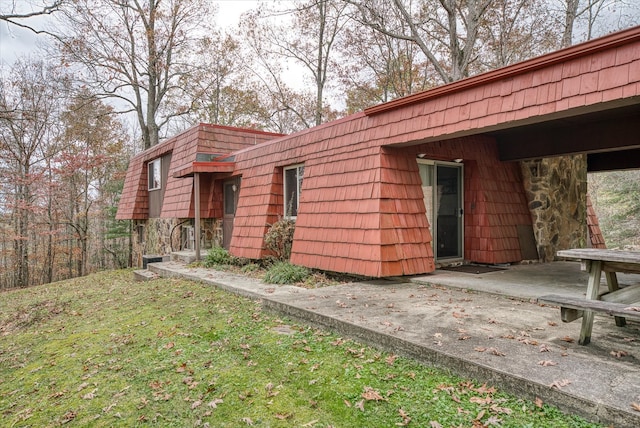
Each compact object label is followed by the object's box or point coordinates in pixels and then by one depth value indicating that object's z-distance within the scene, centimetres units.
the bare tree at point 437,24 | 1170
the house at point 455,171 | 409
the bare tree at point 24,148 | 1528
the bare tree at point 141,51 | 1633
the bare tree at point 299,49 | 1733
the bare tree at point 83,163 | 1678
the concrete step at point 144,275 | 912
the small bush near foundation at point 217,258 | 902
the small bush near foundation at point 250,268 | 789
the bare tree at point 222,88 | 1905
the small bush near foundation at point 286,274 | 632
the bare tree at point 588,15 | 1155
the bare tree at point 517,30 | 1377
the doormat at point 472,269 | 626
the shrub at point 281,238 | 776
